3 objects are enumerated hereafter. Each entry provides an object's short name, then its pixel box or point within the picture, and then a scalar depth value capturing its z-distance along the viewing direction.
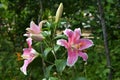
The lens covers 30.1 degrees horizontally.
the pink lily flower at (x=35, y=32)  1.09
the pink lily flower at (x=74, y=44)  1.08
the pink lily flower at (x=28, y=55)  1.13
